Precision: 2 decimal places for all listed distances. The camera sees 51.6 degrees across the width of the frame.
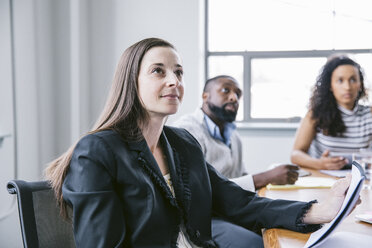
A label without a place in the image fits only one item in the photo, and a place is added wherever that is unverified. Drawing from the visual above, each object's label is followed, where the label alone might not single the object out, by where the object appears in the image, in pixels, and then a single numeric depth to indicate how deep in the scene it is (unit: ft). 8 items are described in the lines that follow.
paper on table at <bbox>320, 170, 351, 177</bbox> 6.29
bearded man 7.05
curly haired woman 7.97
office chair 3.21
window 11.87
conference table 3.37
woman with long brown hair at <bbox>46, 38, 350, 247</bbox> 3.16
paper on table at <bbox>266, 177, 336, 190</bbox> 5.46
